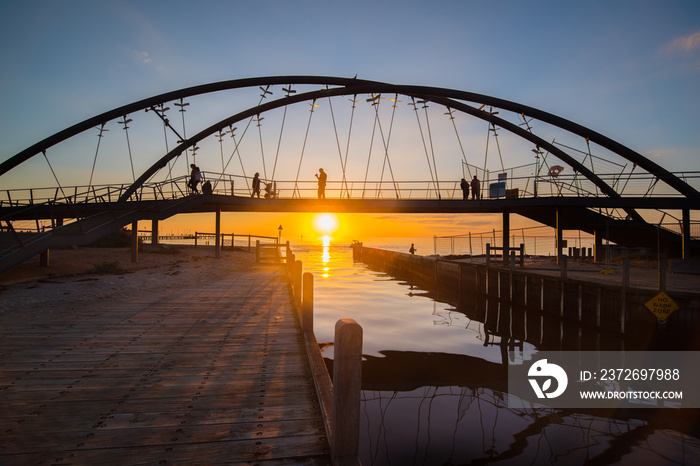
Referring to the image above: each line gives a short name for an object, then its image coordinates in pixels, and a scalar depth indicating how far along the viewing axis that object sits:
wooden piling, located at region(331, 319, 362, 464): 3.57
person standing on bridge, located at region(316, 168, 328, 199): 30.31
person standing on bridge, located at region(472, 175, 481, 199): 32.09
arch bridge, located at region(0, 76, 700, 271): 27.91
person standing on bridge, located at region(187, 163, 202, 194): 28.92
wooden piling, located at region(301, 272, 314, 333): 8.46
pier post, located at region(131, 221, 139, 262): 25.12
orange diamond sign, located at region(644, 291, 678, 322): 12.35
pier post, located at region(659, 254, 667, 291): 12.95
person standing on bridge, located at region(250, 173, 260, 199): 32.03
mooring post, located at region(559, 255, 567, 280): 17.70
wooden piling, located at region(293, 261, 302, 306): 13.03
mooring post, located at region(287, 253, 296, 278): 21.40
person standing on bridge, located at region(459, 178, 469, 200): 31.98
